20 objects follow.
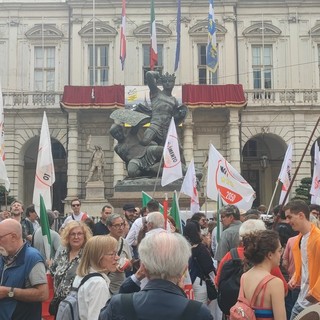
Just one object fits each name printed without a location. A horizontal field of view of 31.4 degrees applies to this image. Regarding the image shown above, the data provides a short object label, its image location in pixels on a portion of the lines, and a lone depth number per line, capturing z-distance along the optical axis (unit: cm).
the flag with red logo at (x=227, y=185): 1295
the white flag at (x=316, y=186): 1511
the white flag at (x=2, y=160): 1325
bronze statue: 1778
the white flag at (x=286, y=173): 1634
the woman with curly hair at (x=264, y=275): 441
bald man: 484
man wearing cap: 1085
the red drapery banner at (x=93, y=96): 3494
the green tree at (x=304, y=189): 3084
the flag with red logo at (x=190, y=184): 1428
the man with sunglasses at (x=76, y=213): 1241
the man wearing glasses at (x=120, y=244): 621
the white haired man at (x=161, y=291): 325
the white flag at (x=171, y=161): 1505
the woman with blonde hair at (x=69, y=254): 579
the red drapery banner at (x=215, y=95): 3497
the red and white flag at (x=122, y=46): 3136
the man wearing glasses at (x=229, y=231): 781
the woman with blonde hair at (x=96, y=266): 449
